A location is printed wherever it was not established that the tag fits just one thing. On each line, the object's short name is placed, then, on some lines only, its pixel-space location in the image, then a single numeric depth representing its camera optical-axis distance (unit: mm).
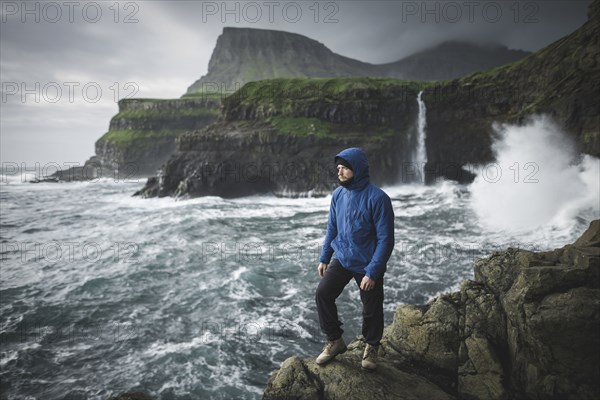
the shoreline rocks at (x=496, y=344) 4031
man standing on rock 4684
